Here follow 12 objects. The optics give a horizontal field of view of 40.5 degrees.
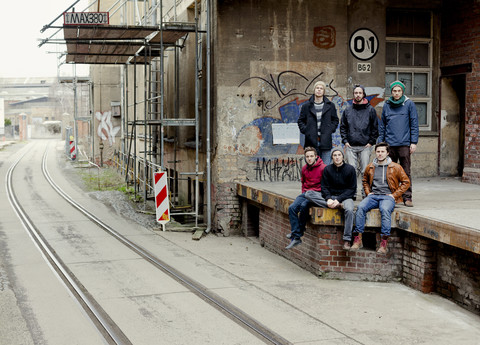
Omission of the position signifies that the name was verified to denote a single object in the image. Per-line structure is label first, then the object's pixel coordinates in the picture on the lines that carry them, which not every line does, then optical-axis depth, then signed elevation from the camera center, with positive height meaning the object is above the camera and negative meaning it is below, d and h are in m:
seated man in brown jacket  8.89 -0.82
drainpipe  13.51 -0.42
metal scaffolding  13.87 +2.05
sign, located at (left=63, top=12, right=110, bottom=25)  13.34 +2.31
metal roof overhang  14.06 +2.12
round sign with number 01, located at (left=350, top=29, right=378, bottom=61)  13.62 +1.76
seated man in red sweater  9.60 -1.01
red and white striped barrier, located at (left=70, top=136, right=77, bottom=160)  35.18 -1.18
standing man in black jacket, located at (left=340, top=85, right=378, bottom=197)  10.00 -0.03
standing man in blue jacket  9.61 +0.06
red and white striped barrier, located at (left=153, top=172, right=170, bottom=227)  13.88 -1.48
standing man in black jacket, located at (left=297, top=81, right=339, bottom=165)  10.48 +0.10
